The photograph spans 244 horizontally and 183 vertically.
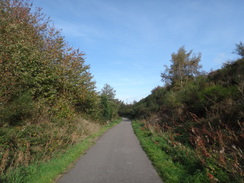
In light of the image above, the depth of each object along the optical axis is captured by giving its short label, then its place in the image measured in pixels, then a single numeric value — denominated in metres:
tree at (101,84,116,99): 45.28
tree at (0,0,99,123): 7.84
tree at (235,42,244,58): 15.01
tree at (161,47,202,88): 29.42
